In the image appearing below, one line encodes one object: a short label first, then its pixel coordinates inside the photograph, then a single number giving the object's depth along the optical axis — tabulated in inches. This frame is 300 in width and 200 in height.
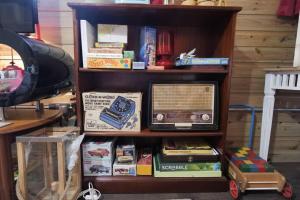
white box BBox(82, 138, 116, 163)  44.9
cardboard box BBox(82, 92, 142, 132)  43.7
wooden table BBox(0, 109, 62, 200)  34.5
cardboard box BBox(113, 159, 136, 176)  46.1
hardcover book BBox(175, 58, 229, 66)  42.4
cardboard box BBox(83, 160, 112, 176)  45.8
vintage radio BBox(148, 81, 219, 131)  45.3
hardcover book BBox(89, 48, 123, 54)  41.3
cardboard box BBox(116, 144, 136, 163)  46.4
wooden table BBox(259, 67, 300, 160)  45.8
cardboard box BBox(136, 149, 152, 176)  46.3
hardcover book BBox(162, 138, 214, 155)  46.0
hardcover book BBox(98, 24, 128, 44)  43.8
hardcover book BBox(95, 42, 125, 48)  43.1
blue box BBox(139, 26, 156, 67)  44.8
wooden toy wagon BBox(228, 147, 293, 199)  43.2
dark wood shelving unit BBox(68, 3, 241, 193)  40.9
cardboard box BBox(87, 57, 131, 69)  41.4
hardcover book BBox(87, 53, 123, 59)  41.2
